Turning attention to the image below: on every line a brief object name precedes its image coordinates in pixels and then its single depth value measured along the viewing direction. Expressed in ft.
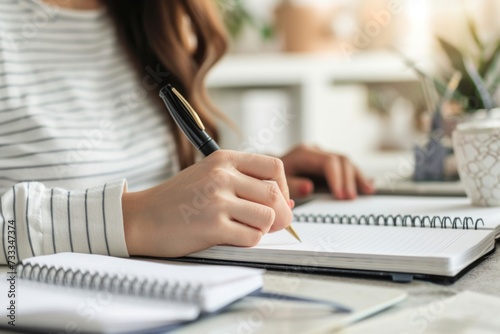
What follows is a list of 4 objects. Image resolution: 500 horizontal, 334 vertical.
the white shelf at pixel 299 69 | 7.78
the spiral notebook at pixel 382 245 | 1.87
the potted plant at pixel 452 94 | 3.52
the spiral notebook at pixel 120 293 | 1.44
